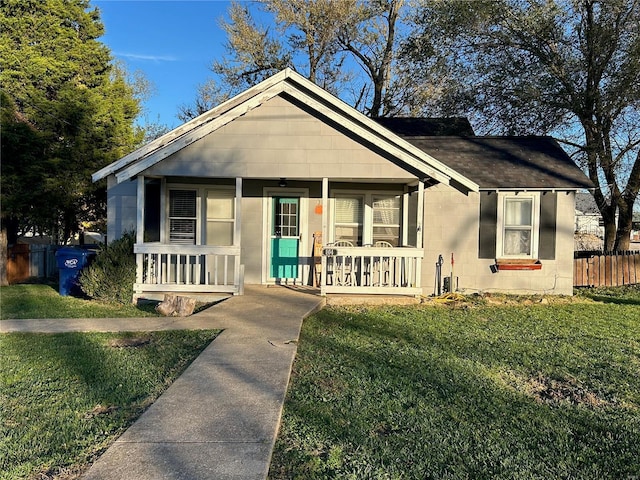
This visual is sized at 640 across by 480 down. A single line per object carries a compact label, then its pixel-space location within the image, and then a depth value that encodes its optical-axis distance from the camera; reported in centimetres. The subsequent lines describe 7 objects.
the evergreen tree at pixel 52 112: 1188
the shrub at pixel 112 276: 902
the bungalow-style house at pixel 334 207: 912
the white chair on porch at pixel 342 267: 926
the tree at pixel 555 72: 1341
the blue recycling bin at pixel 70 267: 1011
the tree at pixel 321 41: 2172
